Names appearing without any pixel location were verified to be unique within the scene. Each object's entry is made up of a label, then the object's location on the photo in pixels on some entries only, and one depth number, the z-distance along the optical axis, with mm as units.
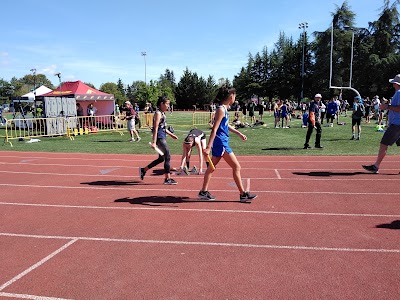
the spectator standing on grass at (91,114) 21703
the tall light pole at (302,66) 64938
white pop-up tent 26769
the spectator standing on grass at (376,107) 26844
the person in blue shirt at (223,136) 5602
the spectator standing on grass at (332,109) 22188
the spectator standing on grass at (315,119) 12656
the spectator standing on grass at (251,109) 25442
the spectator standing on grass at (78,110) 23812
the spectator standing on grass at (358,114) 14752
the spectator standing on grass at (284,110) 22641
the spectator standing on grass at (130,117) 16255
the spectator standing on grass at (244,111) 28841
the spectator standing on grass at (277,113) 23353
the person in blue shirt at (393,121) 7512
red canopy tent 24091
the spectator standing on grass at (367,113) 25367
